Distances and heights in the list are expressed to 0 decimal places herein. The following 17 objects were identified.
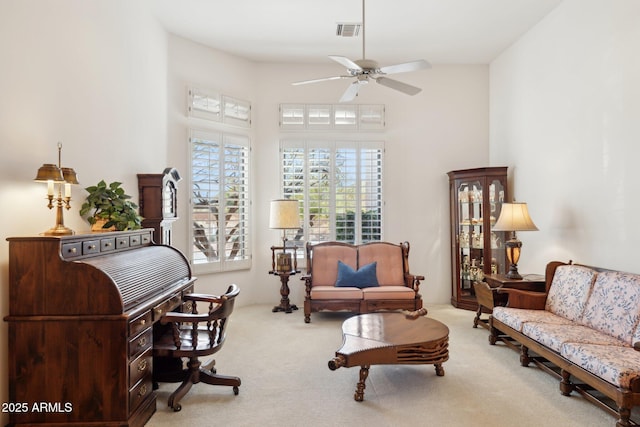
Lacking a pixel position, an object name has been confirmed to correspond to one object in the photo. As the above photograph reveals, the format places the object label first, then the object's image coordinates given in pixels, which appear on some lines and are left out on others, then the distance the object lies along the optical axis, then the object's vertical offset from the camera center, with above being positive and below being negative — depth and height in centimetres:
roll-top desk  251 -84
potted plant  334 -2
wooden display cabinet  571 -34
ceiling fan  356 +125
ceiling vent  508 +230
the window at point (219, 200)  560 +9
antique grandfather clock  433 +6
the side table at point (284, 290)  588 -123
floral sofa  265 -105
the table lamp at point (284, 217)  571 -15
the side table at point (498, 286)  447 -92
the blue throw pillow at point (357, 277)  561 -99
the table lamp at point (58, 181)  264 +17
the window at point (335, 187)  641 +31
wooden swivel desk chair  294 -106
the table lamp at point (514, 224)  468 -21
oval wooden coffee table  309 -112
